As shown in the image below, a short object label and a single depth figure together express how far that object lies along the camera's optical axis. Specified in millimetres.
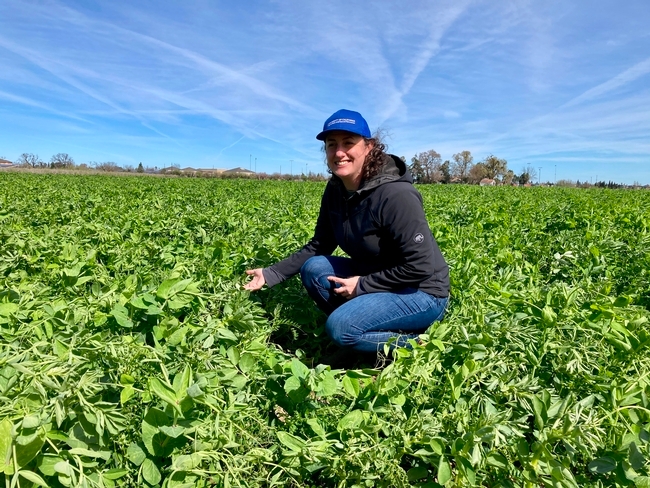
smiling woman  2438
